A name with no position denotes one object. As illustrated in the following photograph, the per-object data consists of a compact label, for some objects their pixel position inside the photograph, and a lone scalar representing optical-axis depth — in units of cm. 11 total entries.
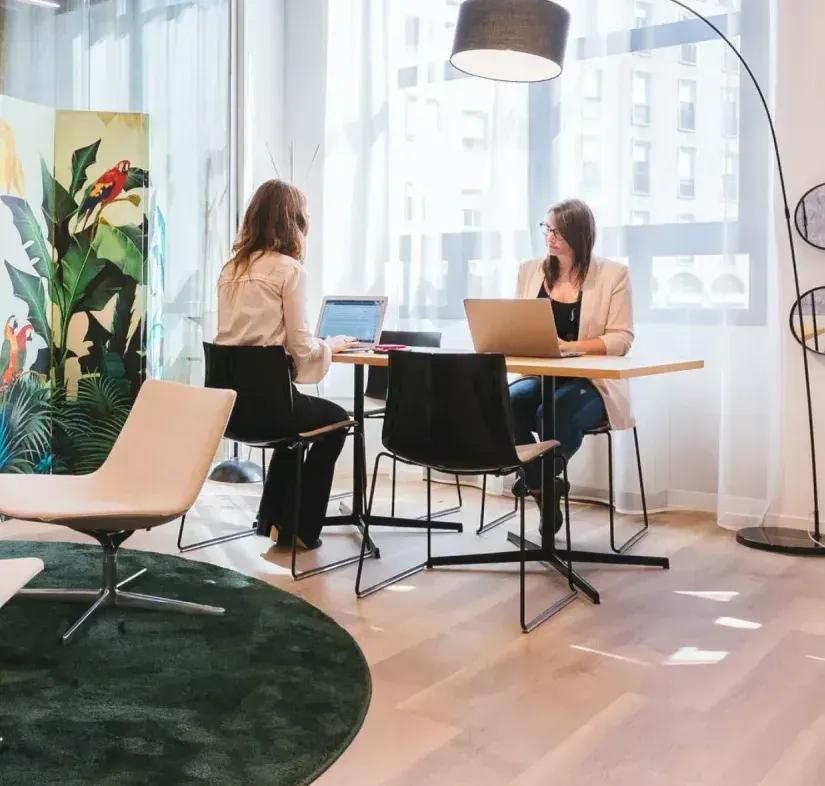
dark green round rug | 192
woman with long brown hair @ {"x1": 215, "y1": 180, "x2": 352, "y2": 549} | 330
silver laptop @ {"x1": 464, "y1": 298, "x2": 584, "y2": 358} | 306
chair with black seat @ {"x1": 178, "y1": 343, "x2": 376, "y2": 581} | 321
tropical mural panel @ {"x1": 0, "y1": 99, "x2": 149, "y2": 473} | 413
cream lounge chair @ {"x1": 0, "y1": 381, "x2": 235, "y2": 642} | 258
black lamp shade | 313
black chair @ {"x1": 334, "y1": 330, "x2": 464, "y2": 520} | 410
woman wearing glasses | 346
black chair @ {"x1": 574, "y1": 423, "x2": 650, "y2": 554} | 347
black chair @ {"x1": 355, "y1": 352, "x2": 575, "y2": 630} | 278
